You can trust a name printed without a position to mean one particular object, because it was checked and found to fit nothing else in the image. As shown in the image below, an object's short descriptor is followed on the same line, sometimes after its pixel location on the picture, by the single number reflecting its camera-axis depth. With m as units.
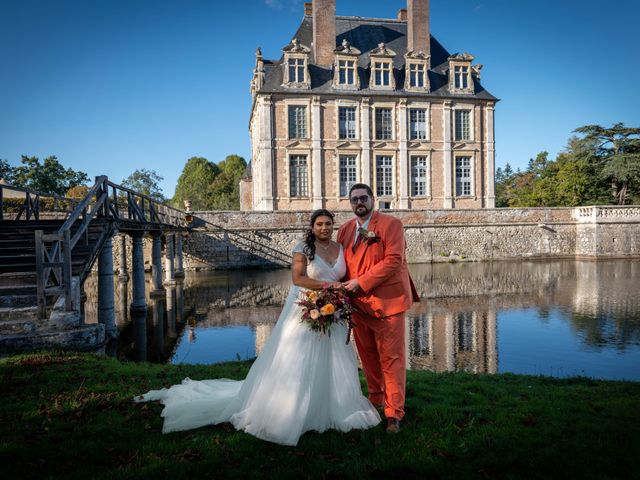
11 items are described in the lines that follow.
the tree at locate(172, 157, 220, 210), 58.51
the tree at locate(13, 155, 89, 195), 52.94
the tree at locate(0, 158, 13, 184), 52.85
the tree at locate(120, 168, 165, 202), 67.88
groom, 3.96
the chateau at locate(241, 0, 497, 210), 30.50
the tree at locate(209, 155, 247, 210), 58.75
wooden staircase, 6.52
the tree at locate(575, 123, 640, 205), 36.69
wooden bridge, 6.73
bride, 3.75
